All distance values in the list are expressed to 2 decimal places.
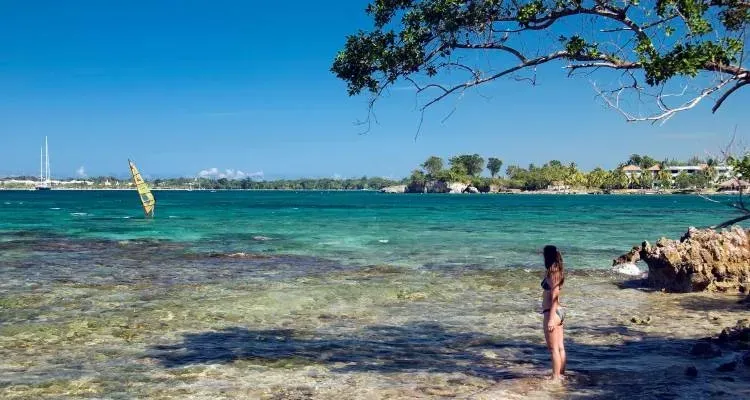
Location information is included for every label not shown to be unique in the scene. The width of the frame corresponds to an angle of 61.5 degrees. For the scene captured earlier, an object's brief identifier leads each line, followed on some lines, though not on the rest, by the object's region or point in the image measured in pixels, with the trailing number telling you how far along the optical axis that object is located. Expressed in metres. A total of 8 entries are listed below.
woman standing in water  9.15
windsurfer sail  61.58
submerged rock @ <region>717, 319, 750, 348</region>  11.52
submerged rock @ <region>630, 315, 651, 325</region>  14.30
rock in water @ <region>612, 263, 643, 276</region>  23.24
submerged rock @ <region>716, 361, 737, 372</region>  9.88
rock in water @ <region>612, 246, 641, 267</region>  24.20
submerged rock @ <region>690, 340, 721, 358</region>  11.00
